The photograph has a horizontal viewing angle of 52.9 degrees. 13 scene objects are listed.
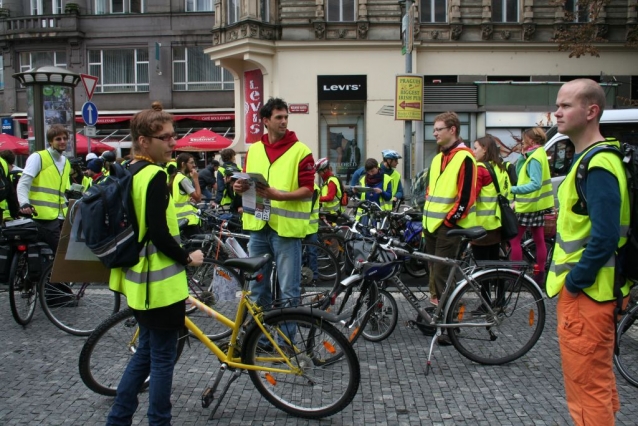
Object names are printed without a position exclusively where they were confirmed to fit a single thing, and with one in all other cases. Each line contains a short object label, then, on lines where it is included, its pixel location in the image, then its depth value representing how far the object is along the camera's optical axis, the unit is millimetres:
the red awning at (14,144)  21016
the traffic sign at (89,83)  13241
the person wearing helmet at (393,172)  10102
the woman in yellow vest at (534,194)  7477
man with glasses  5629
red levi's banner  22891
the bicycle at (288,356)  4016
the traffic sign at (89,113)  13492
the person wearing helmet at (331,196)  9727
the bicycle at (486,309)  5109
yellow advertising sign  12992
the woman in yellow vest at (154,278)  3350
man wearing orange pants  2822
